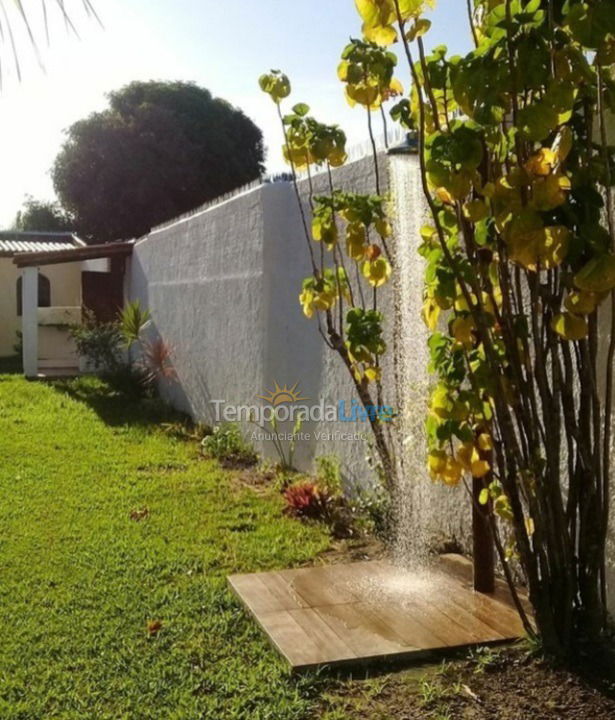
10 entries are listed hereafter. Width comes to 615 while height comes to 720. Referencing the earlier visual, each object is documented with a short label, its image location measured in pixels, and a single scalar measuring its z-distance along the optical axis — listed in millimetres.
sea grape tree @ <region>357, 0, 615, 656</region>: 2729
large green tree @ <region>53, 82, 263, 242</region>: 26562
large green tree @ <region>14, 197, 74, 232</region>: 29550
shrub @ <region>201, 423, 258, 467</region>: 7930
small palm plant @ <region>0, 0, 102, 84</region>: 1669
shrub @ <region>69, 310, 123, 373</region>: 13008
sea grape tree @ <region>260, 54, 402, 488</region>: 4262
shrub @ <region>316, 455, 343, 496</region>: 6228
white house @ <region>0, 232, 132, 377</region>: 14211
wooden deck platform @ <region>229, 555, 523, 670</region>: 3514
